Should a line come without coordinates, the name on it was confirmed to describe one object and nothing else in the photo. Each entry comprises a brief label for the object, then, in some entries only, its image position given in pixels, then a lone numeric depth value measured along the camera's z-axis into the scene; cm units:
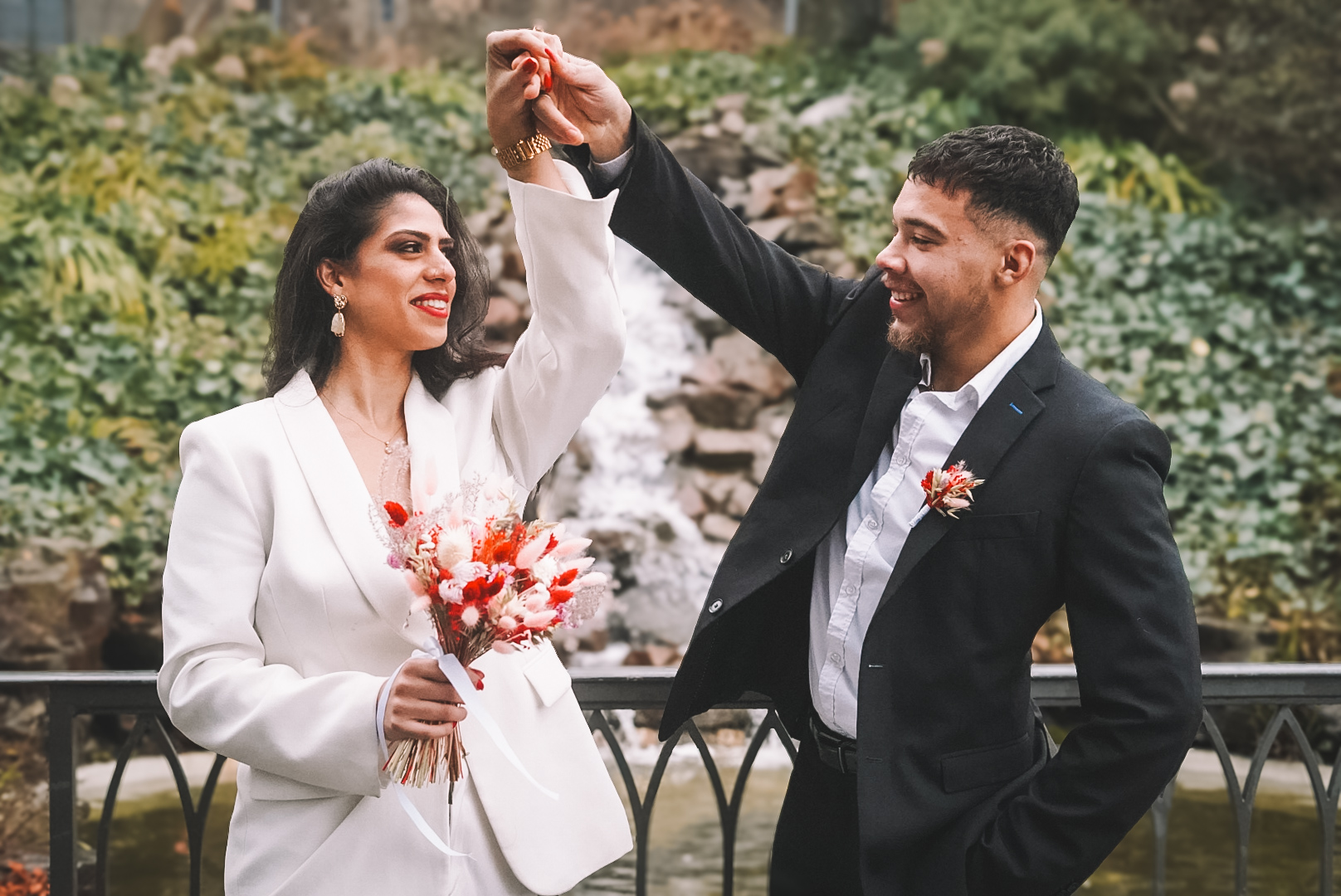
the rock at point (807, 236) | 770
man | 192
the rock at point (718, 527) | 711
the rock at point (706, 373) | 742
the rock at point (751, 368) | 736
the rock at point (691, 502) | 719
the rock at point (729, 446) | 721
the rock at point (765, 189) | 794
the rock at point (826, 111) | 849
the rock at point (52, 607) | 575
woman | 192
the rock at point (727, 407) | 732
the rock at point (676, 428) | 737
